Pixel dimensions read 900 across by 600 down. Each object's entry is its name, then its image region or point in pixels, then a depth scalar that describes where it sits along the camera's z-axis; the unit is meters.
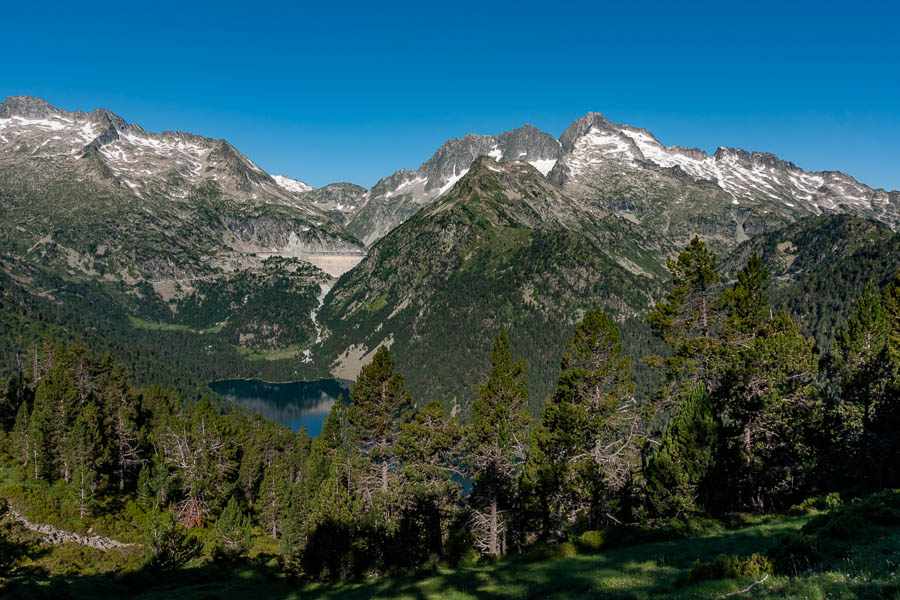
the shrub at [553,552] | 32.59
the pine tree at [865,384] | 45.38
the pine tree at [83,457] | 73.12
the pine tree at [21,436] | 85.51
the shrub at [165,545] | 57.44
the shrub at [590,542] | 33.02
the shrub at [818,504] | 34.97
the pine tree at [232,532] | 63.62
